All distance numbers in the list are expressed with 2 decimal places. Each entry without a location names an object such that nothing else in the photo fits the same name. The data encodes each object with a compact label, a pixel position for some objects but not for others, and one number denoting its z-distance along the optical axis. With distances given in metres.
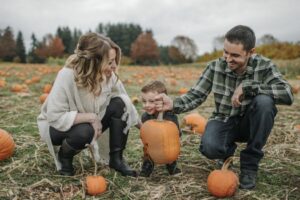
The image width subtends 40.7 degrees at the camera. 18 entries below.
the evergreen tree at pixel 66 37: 68.00
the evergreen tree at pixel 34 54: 53.62
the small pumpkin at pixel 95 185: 3.00
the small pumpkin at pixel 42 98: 6.69
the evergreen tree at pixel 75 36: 64.80
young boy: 3.33
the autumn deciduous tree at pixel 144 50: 58.34
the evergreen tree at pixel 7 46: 52.16
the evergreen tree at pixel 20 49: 55.47
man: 3.17
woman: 3.21
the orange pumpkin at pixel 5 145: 3.58
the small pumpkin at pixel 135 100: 6.94
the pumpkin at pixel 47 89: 7.83
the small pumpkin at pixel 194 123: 4.95
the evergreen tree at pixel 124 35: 65.69
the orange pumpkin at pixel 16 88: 8.22
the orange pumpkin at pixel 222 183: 2.94
